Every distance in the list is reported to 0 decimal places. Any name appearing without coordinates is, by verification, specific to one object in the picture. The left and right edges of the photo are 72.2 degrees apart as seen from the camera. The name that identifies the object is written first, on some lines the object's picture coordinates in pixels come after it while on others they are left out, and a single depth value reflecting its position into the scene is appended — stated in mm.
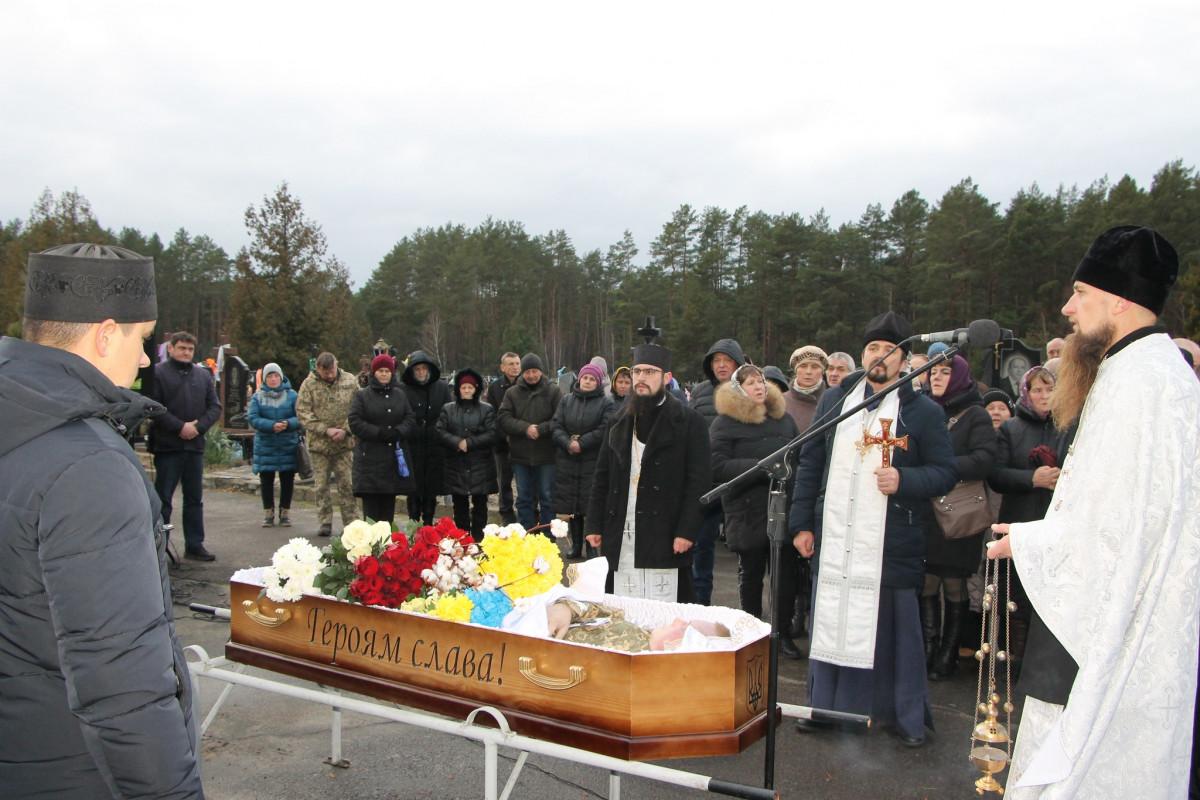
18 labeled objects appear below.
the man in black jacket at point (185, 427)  7883
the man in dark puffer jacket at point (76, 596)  1626
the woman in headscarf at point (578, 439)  8531
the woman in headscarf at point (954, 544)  5402
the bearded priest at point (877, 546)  4324
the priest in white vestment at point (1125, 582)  2412
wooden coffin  2824
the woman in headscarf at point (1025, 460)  5496
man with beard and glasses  5340
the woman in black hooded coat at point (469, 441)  8797
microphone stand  3000
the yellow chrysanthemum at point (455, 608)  3285
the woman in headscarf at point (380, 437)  8391
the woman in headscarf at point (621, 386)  8625
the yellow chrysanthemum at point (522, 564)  3660
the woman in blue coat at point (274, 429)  9617
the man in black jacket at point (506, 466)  10295
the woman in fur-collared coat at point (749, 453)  5855
